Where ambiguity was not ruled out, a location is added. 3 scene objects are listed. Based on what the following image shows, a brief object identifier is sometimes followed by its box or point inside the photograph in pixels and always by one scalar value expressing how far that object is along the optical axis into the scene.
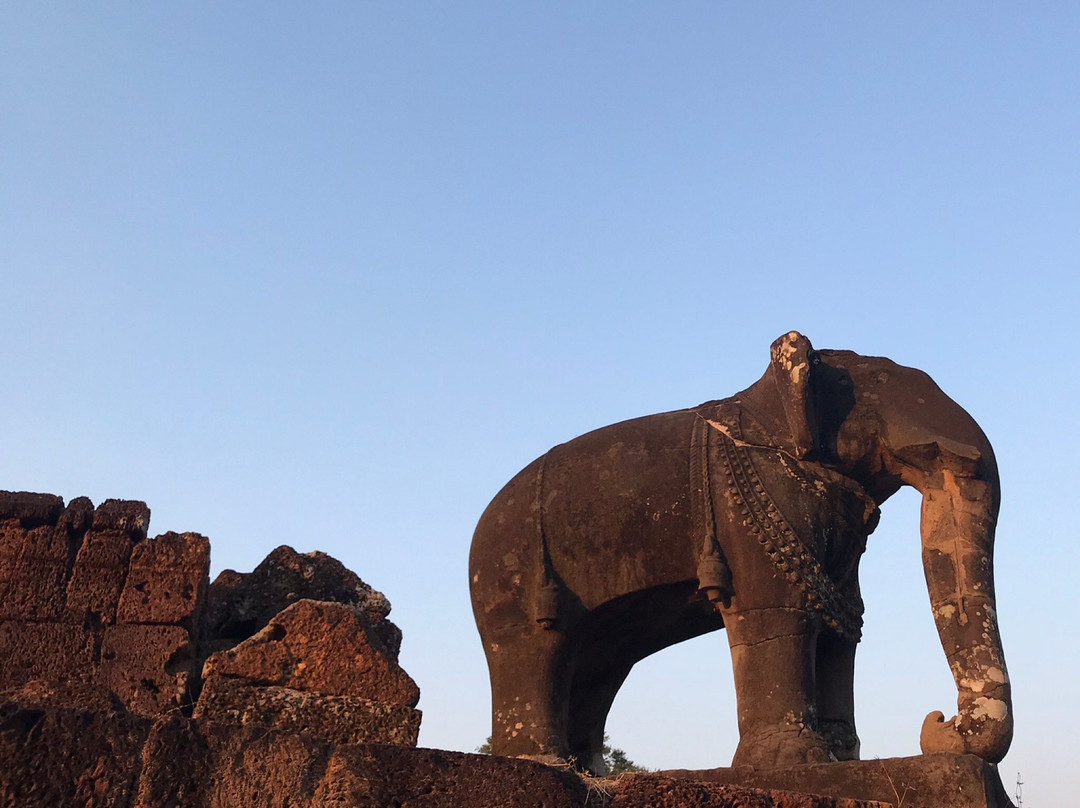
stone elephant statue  7.34
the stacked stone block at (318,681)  5.07
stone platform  6.21
